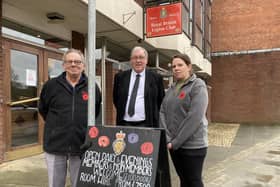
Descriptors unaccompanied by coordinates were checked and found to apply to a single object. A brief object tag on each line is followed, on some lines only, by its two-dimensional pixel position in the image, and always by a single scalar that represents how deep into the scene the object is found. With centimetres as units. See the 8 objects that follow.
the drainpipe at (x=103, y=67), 552
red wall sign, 515
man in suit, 209
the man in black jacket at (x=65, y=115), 178
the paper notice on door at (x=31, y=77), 422
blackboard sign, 170
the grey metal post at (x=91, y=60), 171
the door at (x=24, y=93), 386
